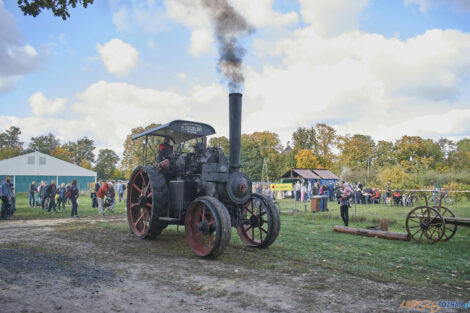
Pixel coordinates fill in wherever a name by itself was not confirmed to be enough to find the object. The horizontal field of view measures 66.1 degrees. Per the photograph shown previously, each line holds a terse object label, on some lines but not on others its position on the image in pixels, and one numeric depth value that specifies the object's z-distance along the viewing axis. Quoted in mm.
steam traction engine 6770
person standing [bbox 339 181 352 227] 10945
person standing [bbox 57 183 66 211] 17325
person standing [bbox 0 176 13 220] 13320
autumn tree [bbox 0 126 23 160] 70875
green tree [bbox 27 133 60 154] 82250
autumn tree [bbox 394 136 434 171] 49969
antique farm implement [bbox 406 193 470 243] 8094
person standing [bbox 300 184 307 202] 24552
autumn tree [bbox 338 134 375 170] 52812
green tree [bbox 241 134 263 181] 53844
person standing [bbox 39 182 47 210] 17212
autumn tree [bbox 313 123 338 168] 54531
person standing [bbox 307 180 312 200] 26231
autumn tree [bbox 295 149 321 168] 50250
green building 38122
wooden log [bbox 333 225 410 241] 8898
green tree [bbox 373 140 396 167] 52459
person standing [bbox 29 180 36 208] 19188
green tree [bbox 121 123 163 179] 42250
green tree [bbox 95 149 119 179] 77688
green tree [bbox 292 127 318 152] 58656
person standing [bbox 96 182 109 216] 14750
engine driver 8977
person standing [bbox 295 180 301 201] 25938
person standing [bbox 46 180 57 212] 16219
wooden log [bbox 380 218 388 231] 9586
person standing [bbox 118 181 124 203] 22688
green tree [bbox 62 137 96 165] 79500
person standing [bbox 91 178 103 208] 18091
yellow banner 20572
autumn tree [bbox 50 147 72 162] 73419
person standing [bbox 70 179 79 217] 14357
